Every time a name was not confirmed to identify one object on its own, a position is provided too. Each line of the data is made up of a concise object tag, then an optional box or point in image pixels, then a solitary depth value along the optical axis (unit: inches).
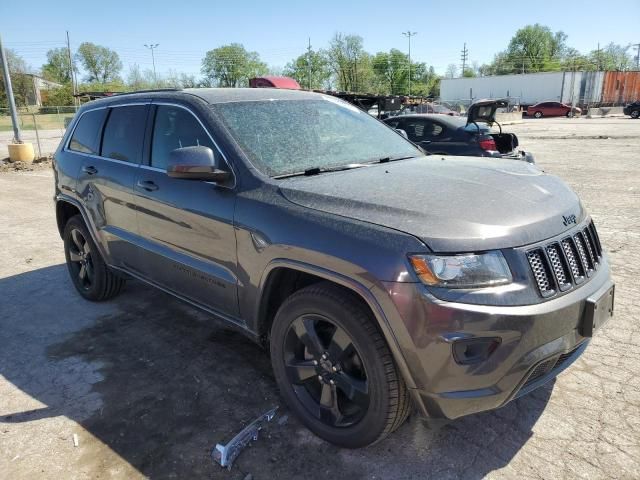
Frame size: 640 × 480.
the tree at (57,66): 3946.9
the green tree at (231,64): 4008.4
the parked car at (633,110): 1567.4
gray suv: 86.8
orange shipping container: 2094.0
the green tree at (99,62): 4008.4
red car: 1736.0
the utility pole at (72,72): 2492.3
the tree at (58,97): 2511.1
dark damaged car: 349.7
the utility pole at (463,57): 4185.5
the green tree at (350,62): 3794.3
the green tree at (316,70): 3860.7
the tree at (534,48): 4185.5
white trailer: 1998.0
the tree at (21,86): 2485.1
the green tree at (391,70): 4040.4
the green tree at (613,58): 3984.3
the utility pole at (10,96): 622.0
